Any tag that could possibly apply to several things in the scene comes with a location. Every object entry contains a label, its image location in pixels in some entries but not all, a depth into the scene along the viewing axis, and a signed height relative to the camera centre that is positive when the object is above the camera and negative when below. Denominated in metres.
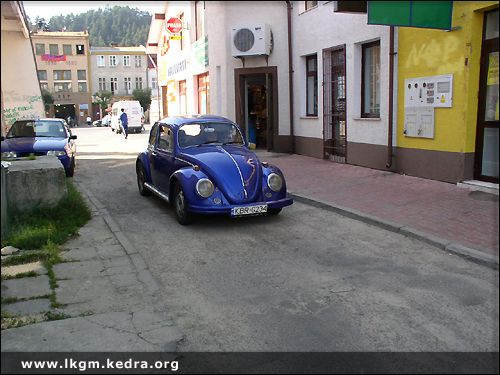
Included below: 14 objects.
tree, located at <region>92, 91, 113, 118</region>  73.88 +2.36
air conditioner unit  15.78 +2.28
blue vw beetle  7.26 -0.95
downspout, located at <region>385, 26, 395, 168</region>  10.84 +0.38
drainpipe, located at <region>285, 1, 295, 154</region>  15.50 +1.19
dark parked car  11.84 -0.63
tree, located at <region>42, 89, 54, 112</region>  62.06 +2.06
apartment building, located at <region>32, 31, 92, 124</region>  68.00 +4.34
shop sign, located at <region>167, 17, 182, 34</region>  22.31 +3.95
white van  37.16 -0.19
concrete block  7.32 -1.06
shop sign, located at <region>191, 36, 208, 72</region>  19.36 +2.39
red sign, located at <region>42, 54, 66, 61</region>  36.86 +5.74
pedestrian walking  29.16 -0.56
